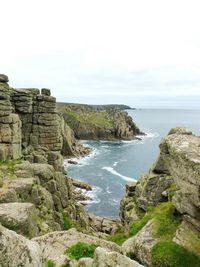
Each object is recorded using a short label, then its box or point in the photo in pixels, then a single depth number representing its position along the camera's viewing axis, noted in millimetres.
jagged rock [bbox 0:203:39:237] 12970
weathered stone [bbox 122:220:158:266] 10451
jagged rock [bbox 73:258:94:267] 8650
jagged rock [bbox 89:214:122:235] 36380
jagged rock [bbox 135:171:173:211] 19464
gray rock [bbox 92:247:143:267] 7816
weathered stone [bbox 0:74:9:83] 31614
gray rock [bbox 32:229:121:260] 10849
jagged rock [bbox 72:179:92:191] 59249
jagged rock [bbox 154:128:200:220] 9811
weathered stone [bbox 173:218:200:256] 10090
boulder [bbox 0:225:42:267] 5324
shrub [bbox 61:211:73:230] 24993
